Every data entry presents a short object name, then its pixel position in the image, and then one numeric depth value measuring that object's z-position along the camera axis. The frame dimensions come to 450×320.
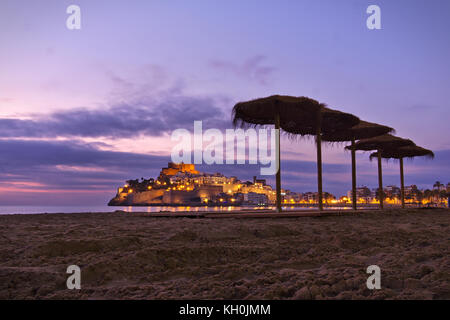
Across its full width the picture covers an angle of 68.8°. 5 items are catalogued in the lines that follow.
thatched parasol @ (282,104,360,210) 11.32
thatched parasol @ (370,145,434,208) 17.07
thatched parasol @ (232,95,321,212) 9.64
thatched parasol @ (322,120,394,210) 13.24
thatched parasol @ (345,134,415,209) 15.00
